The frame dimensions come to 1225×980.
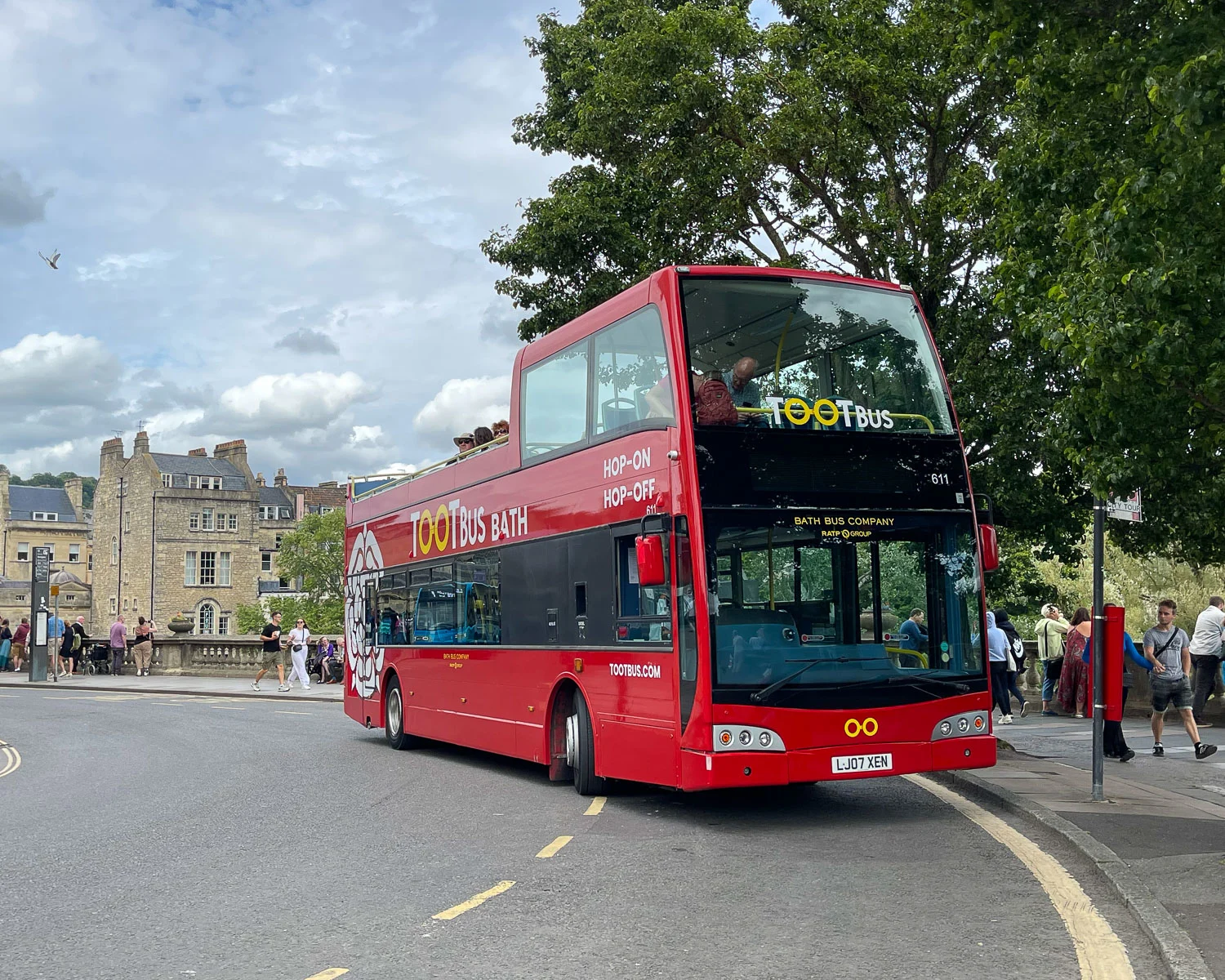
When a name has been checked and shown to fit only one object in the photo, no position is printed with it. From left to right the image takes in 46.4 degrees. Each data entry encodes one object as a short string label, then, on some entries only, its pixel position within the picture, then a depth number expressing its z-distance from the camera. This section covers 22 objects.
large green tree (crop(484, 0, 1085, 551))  16.61
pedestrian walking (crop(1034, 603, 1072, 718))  23.58
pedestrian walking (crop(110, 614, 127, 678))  44.47
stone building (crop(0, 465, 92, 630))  121.25
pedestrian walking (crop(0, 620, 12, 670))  50.16
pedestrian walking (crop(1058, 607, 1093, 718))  13.94
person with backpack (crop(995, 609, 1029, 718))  22.03
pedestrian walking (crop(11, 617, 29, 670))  49.19
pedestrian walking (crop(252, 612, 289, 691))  35.72
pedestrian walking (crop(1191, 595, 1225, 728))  18.28
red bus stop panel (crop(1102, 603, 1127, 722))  10.94
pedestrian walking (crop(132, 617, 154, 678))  43.03
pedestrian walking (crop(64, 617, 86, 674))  45.12
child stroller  46.69
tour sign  11.36
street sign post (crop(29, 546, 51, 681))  41.22
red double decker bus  10.58
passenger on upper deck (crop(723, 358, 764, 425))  10.98
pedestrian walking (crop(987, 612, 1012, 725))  19.59
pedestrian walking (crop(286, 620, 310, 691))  34.88
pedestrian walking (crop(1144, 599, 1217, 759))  15.55
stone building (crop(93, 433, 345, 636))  97.06
